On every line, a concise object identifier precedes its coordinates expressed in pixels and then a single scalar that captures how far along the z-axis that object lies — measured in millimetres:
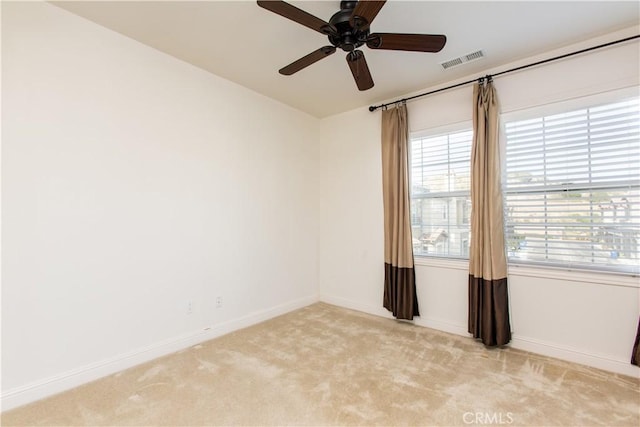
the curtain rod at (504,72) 2339
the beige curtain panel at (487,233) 2719
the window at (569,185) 2352
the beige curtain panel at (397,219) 3320
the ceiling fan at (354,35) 1621
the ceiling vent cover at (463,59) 2653
